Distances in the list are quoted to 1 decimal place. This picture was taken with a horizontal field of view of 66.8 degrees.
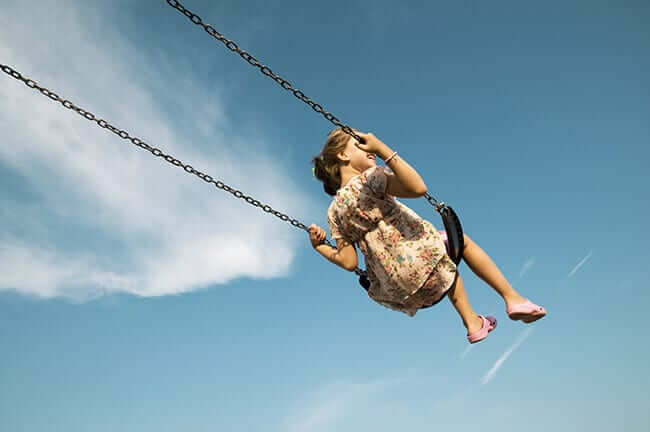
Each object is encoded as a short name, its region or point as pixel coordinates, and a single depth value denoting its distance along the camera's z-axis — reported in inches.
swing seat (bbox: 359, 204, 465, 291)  140.4
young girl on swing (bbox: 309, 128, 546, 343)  135.1
